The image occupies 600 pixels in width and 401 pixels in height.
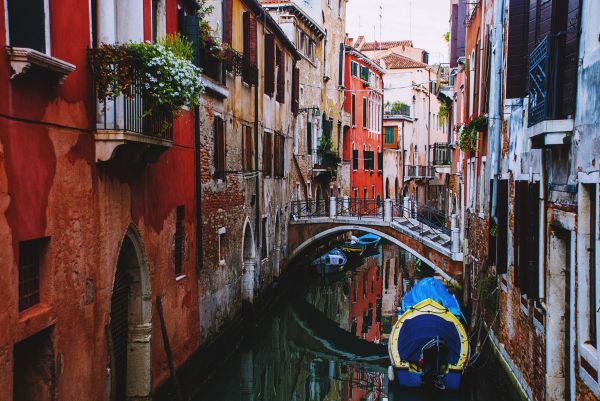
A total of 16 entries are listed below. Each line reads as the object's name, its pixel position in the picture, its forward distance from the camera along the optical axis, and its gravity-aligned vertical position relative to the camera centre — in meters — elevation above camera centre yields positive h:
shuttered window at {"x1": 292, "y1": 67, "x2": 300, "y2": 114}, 21.73 +2.42
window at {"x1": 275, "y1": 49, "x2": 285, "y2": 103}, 19.12 +2.62
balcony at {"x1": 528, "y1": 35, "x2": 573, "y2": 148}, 6.58 +0.67
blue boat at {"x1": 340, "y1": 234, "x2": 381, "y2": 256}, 28.61 -3.27
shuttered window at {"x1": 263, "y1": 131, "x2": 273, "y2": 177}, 17.51 +0.35
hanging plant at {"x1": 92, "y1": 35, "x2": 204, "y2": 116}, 7.10 +0.99
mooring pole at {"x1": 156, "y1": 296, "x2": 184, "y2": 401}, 9.45 -2.33
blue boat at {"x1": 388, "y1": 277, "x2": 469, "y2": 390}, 11.57 -3.03
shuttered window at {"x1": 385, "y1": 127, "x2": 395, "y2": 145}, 41.84 +1.86
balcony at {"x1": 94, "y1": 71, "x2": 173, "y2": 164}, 7.19 +0.42
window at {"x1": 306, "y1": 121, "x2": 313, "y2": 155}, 24.94 +1.08
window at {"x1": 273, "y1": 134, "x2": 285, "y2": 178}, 19.00 +0.31
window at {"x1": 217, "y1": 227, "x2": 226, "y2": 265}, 13.22 -1.49
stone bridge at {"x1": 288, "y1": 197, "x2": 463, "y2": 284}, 17.64 -1.77
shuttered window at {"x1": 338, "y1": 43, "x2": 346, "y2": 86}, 31.55 +4.49
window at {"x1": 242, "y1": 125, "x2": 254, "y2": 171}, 15.34 +0.43
